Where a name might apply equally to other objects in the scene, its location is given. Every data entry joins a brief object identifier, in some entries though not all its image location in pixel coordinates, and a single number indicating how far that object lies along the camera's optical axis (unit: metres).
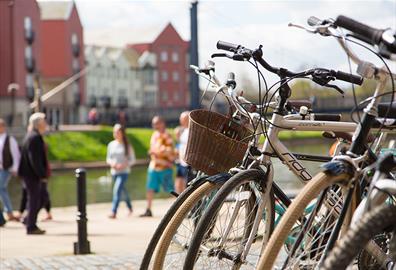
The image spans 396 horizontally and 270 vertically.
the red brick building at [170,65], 105.25
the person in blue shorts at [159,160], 12.27
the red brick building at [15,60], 60.88
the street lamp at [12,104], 56.24
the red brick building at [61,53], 80.12
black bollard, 8.09
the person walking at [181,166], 12.07
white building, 97.81
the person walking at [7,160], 11.95
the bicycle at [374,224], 2.67
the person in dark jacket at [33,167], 10.16
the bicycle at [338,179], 3.14
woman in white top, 12.52
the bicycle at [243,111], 3.85
